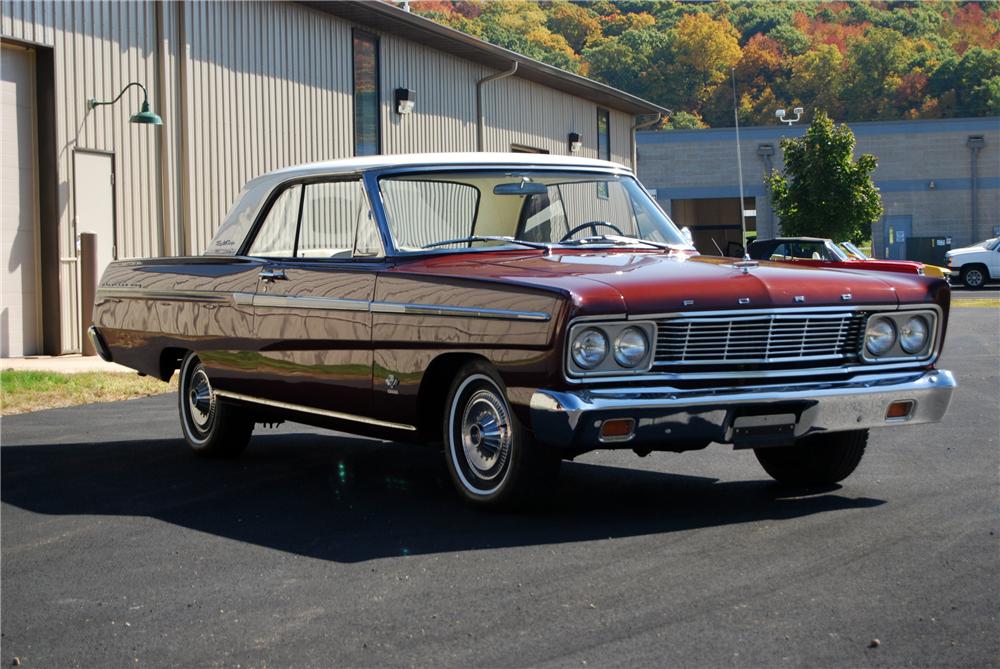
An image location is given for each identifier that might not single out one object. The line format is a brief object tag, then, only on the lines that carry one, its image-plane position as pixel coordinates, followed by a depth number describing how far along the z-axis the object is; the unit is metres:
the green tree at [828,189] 43.56
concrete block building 56.72
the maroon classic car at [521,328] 5.65
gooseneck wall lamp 15.42
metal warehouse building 15.28
